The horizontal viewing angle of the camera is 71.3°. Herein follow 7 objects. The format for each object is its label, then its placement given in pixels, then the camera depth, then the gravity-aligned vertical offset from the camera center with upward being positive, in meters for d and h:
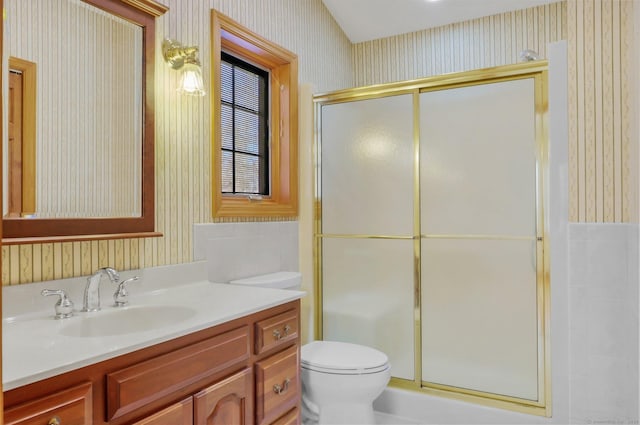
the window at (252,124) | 2.15 +0.50
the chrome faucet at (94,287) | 1.48 -0.24
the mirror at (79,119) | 1.37 +0.33
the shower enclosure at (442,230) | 2.22 -0.09
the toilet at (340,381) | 2.05 -0.78
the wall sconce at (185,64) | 1.84 +0.63
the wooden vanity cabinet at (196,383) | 0.98 -0.45
